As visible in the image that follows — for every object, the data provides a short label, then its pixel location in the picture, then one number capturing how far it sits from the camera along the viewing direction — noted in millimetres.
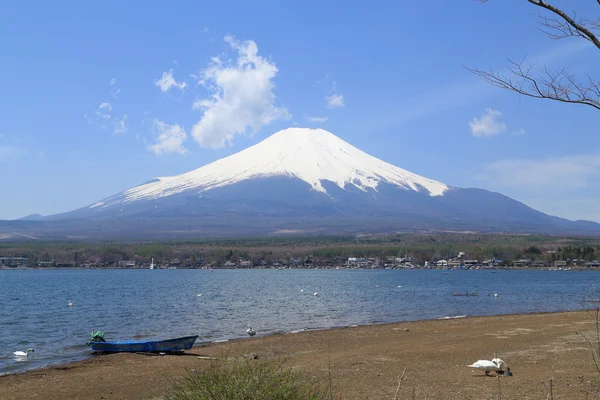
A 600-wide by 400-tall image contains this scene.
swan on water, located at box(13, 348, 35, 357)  20372
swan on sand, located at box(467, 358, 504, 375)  13478
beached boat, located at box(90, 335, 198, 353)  20078
